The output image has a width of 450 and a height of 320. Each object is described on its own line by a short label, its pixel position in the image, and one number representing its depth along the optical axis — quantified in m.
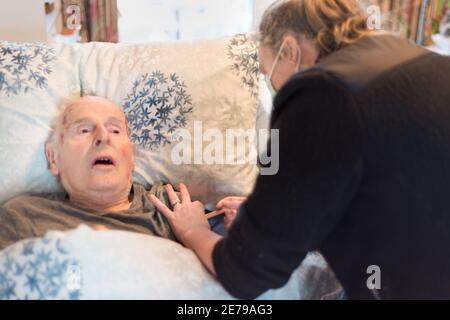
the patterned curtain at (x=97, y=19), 2.01
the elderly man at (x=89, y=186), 0.97
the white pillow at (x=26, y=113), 1.09
